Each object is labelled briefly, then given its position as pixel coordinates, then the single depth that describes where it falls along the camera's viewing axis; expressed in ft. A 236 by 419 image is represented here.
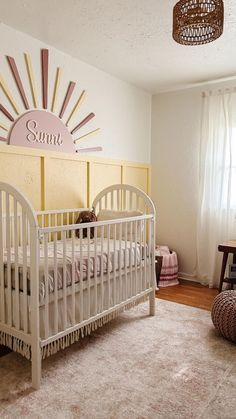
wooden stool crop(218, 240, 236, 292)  9.62
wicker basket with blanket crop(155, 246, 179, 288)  11.22
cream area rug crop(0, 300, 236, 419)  4.94
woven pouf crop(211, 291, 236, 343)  6.98
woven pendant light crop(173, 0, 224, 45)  5.11
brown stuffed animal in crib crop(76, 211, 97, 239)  9.16
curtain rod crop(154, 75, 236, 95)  10.97
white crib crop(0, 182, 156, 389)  5.45
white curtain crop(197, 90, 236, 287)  10.85
